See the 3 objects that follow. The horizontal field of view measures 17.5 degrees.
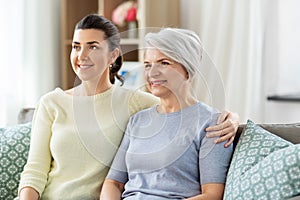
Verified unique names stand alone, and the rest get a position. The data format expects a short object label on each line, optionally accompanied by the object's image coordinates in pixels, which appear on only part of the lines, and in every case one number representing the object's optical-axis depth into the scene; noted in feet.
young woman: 10.97
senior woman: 10.29
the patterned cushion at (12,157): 11.61
